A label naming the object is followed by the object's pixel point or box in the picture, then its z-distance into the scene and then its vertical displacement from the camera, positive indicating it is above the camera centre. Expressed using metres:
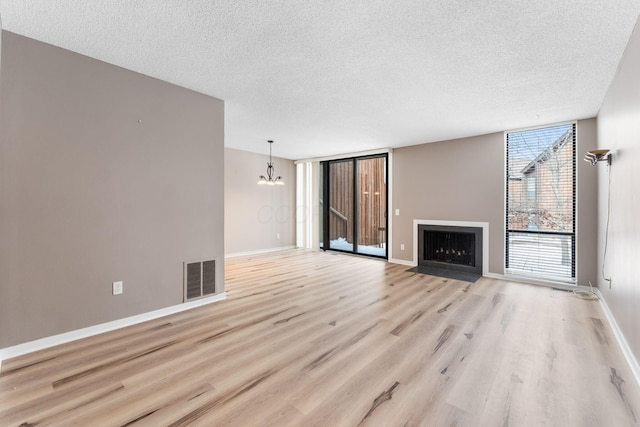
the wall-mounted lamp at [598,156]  2.90 +0.62
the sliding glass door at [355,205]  6.71 +0.20
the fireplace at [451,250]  5.07 -0.73
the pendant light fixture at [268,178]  6.09 +0.94
